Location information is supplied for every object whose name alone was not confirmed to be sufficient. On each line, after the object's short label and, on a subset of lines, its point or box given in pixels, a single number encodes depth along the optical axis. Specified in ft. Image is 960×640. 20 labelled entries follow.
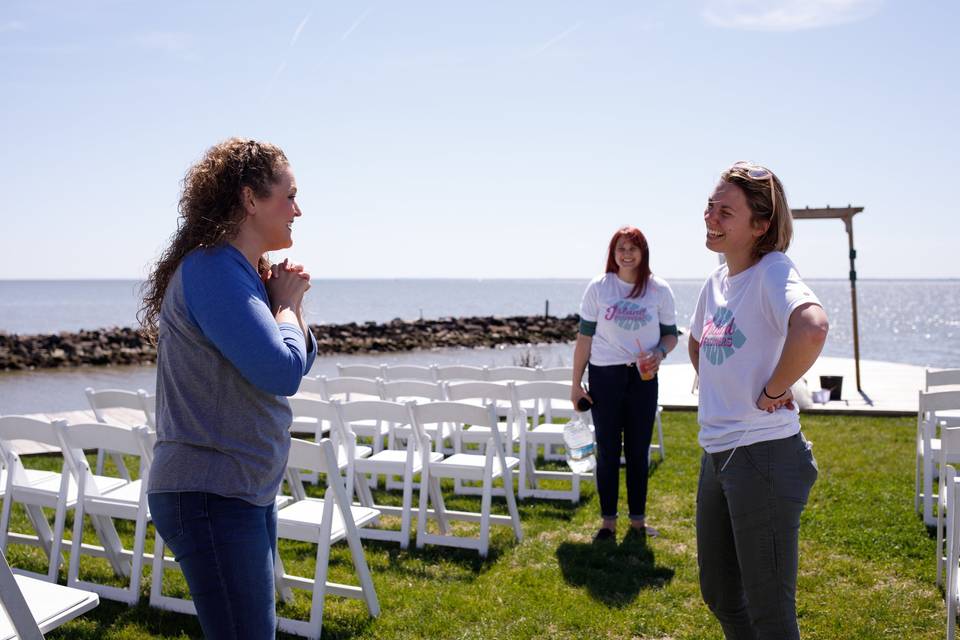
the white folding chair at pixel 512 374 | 23.82
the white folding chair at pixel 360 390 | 21.18
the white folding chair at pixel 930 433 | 16.80
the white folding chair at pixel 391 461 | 16.35
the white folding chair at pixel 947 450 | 12.38
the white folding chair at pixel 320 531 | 12.48
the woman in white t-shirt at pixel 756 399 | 8.26
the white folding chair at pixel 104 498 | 13.53
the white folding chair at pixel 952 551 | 10.23
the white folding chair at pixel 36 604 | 6.82
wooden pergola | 36.35
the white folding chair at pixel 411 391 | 20.24
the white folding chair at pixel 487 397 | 19.88
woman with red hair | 16.51
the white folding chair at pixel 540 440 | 19.86
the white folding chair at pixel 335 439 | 17.21
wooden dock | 32.55
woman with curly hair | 6.36
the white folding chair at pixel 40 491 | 14.05
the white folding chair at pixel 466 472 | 16.15
